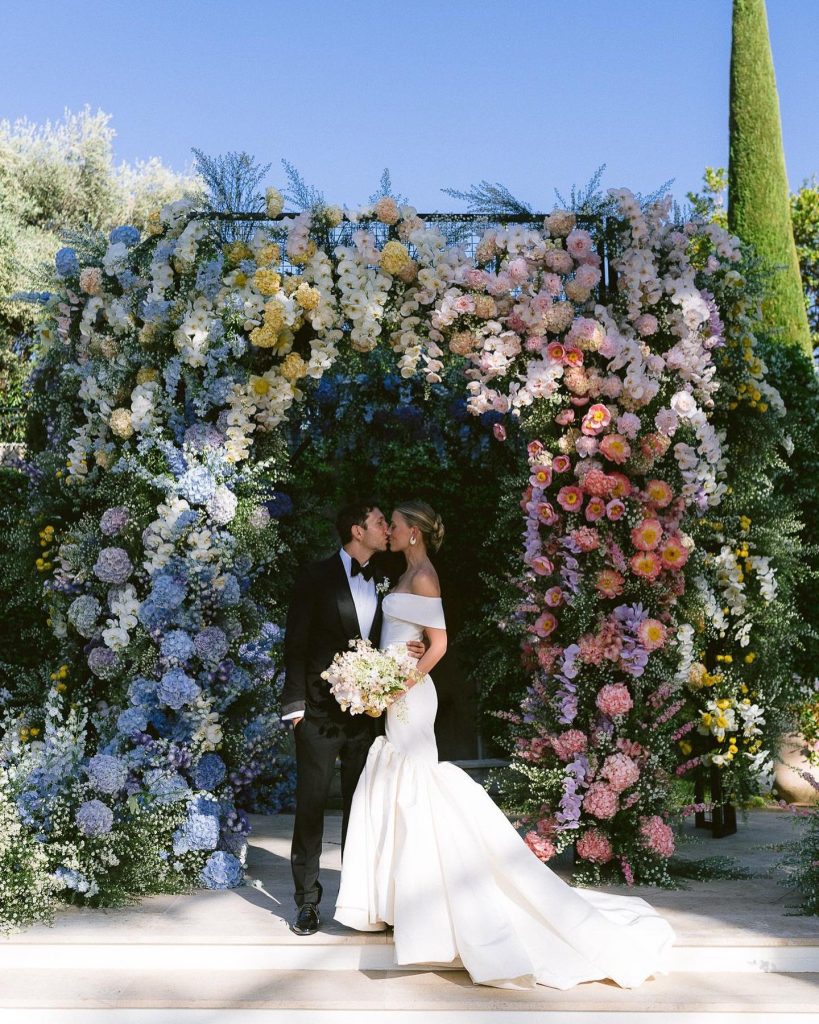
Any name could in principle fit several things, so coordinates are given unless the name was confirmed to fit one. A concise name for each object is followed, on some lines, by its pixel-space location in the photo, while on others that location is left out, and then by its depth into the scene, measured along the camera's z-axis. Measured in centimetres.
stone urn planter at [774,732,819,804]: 738
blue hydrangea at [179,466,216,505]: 522
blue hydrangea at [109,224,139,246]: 569
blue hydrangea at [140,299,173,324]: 535
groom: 435
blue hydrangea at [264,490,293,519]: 727
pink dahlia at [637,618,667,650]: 496
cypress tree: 1041
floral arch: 497
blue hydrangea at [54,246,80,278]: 570
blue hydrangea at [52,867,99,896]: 455
